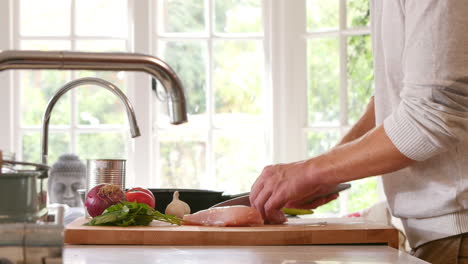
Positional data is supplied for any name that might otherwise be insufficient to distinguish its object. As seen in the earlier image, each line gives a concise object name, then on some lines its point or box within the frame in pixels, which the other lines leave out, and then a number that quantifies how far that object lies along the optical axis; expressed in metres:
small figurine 3.10
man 1.85
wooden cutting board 1.90
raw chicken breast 2.00
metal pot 1.33
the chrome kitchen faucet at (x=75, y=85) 2.24
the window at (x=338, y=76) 4.21
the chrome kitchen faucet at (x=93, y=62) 1.76
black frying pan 2.29
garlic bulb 2.15
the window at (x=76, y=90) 4.26
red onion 2.08
